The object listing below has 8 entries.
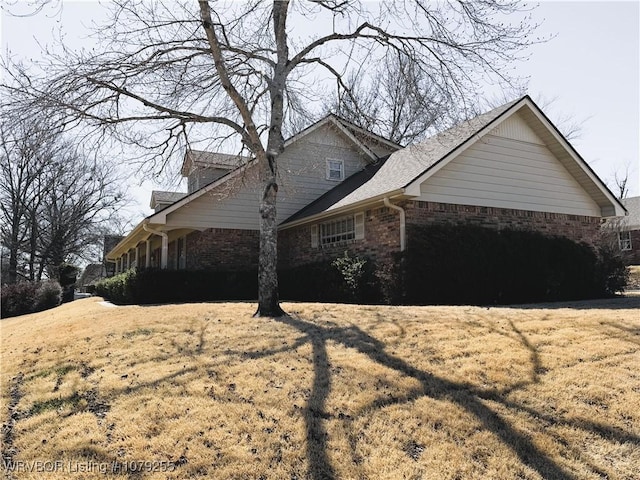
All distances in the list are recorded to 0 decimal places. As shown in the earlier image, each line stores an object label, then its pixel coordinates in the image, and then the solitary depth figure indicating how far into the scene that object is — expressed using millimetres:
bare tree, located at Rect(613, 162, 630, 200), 44469
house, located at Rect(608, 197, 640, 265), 30578
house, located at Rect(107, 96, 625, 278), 13672
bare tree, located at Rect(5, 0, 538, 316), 9336
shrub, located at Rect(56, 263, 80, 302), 27011
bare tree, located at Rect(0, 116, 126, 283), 37750
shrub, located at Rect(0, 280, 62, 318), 22203
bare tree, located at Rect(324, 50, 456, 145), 11362
